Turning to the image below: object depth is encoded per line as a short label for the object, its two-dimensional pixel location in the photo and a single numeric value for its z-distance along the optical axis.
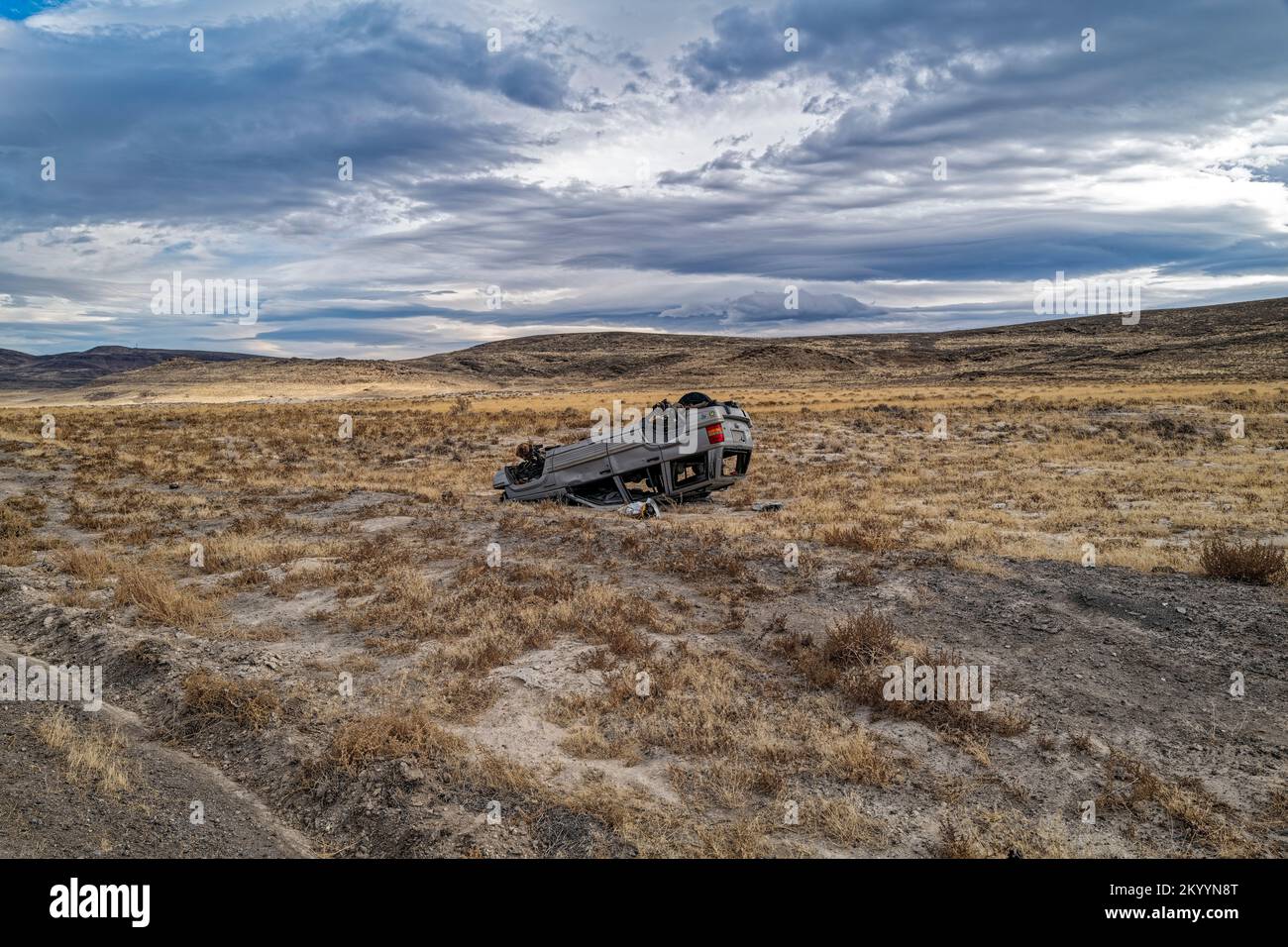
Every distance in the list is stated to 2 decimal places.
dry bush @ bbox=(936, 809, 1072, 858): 4.42
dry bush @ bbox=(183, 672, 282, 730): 6.22
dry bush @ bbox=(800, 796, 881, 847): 4.61
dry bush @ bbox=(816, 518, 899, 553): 11.39
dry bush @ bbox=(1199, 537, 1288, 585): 8.89
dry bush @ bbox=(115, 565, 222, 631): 8.89
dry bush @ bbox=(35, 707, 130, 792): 5.06
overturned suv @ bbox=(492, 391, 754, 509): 15.38
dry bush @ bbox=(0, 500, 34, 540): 13.32
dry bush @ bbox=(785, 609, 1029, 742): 5.95
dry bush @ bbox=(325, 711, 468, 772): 5.46
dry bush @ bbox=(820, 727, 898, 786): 5.26
